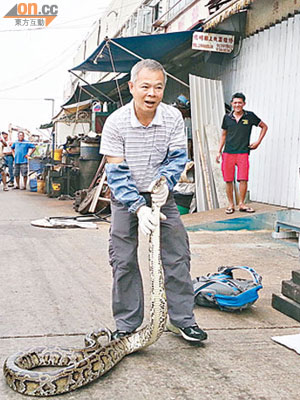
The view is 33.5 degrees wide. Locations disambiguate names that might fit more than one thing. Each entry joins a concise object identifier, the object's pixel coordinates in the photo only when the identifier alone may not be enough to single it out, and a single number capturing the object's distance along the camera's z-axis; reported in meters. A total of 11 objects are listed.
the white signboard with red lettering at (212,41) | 10.19
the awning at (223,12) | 8.28
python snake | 2.75
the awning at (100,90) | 15.92
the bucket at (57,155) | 17.44
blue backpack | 4.13
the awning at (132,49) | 10.40
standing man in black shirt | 8.45
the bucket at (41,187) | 18.02
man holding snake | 3.33
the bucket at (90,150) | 13.27
